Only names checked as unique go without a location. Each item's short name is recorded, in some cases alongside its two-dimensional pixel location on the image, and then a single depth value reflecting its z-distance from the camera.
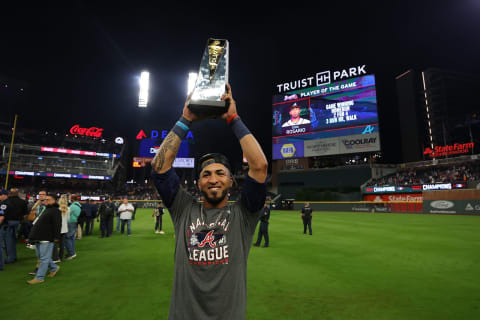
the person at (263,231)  12.24
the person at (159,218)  16.16
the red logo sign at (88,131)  69.25
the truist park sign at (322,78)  48.62
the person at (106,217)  14.76
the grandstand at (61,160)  61.50
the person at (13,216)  8.55
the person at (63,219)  9.13
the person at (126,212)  15.43
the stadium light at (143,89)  57.94
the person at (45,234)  6.79
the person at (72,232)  9.67
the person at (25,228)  13.27
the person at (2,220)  7.74
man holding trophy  1.99
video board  45.44
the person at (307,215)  16.47
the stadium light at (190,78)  54.59
